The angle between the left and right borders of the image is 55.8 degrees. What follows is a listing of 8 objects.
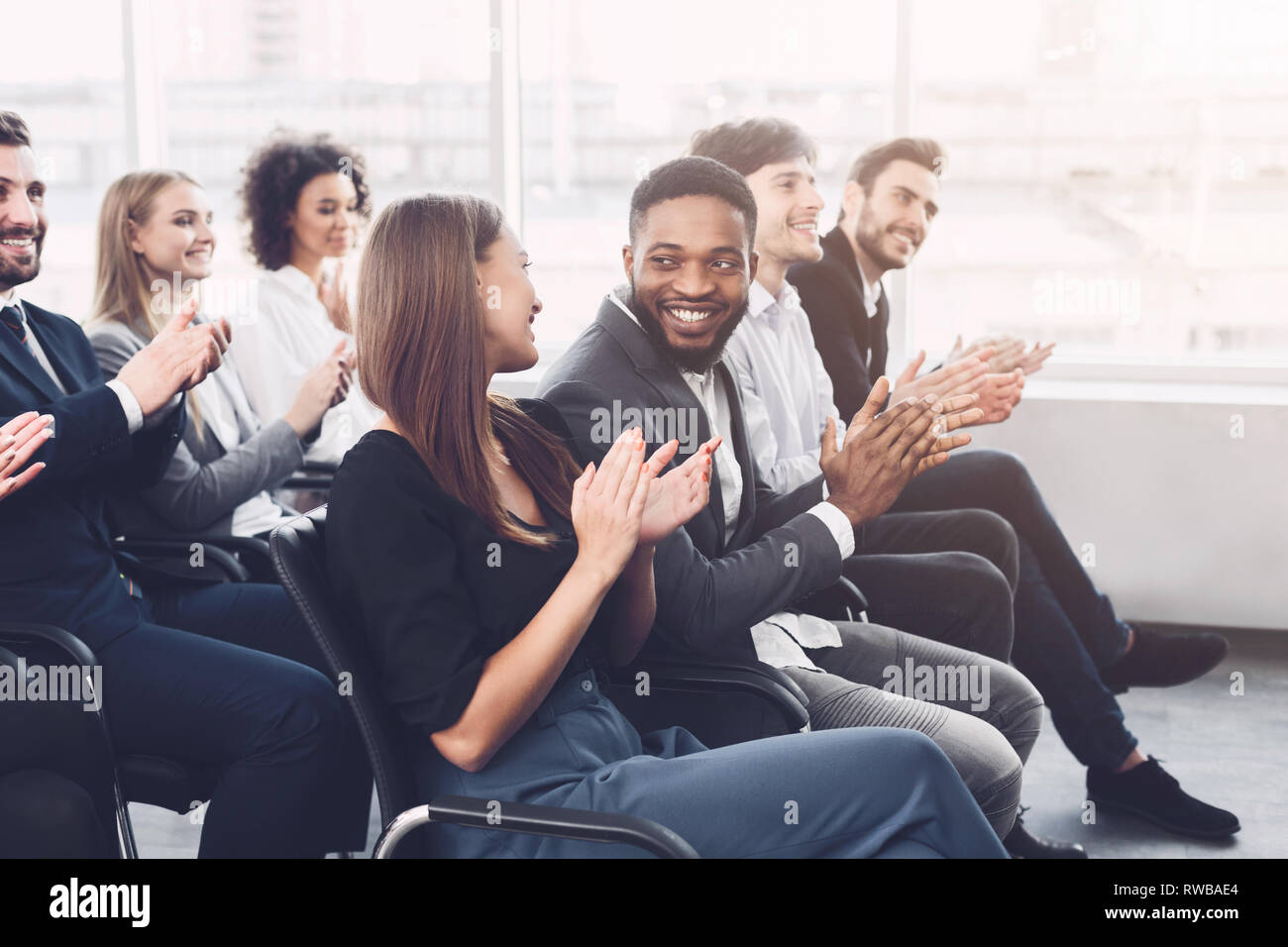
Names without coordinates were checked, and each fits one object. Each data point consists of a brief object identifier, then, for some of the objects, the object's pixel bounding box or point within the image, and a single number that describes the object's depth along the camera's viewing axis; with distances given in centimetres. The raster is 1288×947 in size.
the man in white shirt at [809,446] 230
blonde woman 241
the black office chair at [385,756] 124
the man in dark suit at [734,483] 172
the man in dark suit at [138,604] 175
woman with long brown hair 131
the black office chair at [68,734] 168
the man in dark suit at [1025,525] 250
